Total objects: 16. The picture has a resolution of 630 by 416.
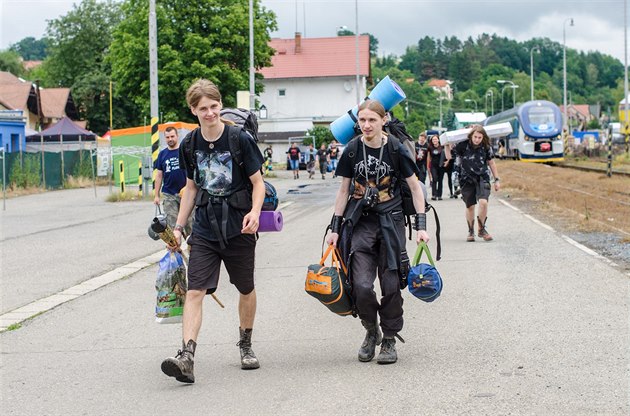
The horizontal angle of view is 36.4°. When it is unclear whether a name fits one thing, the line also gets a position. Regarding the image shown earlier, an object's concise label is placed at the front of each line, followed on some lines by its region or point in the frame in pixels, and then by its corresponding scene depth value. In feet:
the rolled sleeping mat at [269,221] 20.66
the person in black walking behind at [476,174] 46.24
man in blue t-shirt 37.88
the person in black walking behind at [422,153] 78.28
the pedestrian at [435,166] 79.20
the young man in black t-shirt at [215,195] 19.77
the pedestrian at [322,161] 140.77
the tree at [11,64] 360.89
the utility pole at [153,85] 81.15
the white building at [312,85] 261.44
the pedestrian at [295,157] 140.67
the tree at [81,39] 293.43
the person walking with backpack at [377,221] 21.15
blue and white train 167.73
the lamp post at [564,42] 228.67
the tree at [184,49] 162.40
